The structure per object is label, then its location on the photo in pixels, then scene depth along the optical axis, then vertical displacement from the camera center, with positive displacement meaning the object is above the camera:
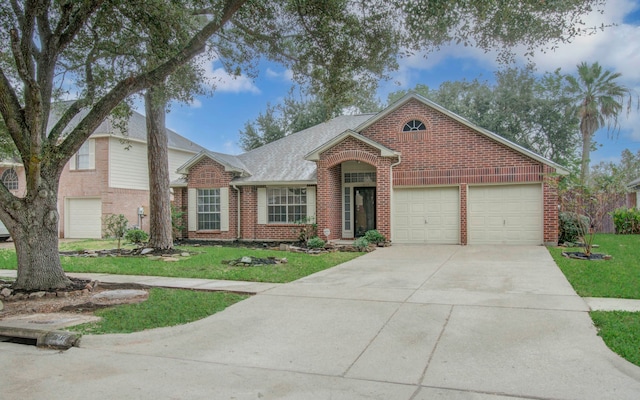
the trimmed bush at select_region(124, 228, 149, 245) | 17.53 -1.10
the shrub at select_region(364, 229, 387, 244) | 16.09 -1.13
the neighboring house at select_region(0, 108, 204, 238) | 22.48 +1.33
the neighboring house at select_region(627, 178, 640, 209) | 24.89 +0.40
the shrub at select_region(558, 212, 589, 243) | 15.86 -0.84
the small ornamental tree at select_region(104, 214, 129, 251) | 16.08 -0.66
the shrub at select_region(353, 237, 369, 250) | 15.08 -1.29
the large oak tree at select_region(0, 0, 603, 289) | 7.78 +3.29
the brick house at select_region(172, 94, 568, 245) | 15.75 +0.68
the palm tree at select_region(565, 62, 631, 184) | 30.14 +7.06
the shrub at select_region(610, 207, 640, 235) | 21.98 -0.89
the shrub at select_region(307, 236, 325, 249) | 15.64 -1.29
